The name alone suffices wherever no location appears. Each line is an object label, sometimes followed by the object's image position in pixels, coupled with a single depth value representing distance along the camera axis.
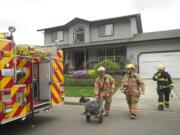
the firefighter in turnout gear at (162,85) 9.04
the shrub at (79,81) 16.58
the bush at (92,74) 17.94
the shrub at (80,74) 18.23
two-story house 20.59
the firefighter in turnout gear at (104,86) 7.86
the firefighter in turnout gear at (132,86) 7.82
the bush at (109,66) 18.58
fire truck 5.01
